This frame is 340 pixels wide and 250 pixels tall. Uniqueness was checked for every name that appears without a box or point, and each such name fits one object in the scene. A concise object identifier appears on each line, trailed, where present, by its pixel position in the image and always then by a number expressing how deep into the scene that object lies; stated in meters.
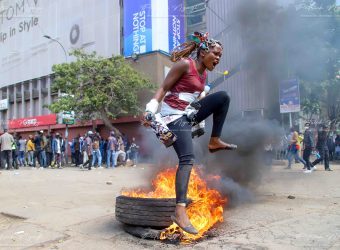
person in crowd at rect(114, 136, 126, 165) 16.16
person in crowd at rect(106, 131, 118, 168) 15.50
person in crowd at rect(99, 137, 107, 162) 17.28
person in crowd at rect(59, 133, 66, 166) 17.00
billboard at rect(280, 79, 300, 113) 8.72
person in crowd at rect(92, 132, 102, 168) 15.15
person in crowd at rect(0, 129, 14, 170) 14.61
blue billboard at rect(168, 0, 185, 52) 23.20
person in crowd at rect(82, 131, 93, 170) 14.43
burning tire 3.50
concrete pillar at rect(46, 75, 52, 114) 30.97
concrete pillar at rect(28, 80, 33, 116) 33.19
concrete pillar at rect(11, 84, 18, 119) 35.49
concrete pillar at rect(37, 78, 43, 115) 31.97
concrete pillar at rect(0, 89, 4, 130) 37.01
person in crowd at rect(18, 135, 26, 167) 17.72
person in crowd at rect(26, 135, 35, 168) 17.27
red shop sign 29.44
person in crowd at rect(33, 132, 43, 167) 16.70
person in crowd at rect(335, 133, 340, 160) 16.80
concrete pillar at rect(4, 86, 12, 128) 36.28
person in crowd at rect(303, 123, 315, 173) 10.88
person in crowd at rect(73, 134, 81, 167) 17.50
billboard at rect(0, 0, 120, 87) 25.81
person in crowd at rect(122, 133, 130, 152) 18.30
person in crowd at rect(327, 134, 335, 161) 16.30
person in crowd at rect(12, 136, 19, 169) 15.80
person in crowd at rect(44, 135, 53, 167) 16.30
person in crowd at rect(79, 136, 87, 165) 16.77
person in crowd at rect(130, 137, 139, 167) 16.80
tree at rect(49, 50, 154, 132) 19.16
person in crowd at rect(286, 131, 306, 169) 11.53
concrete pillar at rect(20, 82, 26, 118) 34.35
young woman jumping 3.20
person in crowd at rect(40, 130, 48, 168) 16.44
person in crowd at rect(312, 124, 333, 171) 11.23
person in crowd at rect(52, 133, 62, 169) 16.19
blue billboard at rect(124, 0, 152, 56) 22.59
